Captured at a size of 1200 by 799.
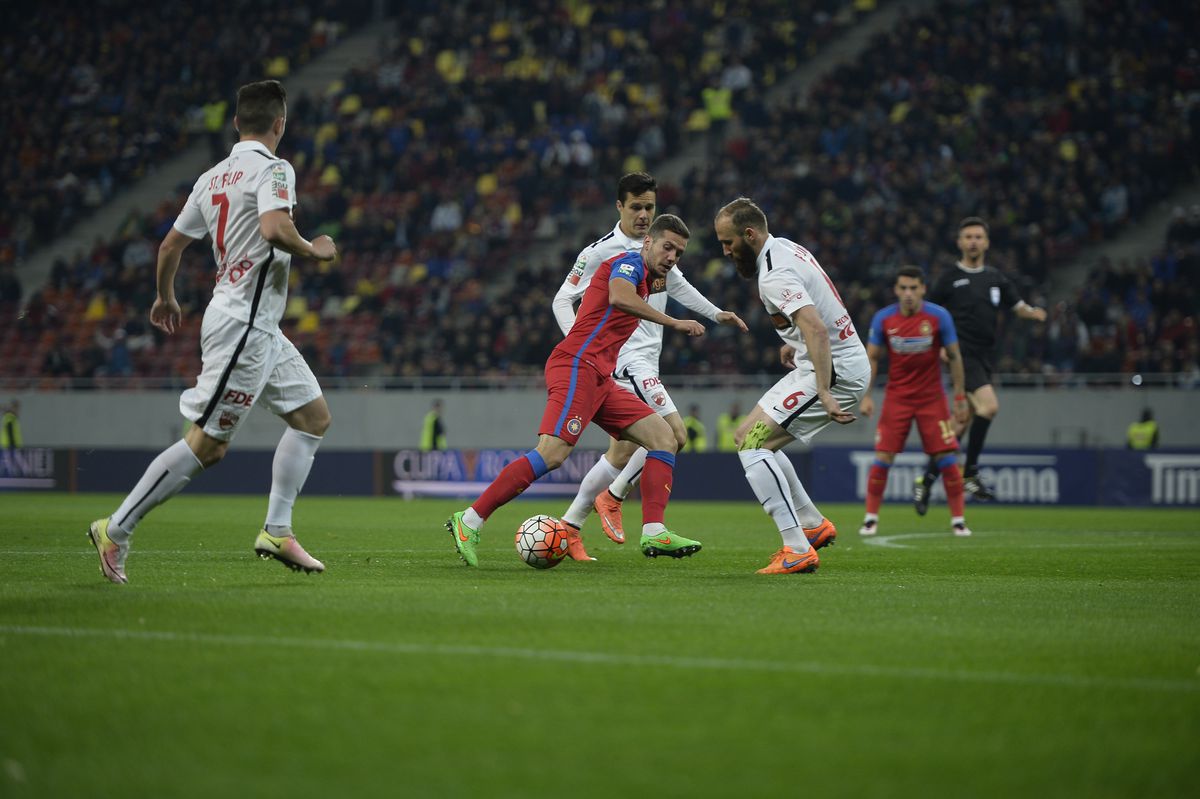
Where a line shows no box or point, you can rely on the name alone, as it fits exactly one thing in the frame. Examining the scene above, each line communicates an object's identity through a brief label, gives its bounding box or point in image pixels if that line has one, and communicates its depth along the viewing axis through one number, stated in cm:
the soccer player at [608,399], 1794
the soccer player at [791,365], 1695
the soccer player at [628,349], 2047
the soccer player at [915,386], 2805
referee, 2978
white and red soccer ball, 1803
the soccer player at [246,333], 1487
